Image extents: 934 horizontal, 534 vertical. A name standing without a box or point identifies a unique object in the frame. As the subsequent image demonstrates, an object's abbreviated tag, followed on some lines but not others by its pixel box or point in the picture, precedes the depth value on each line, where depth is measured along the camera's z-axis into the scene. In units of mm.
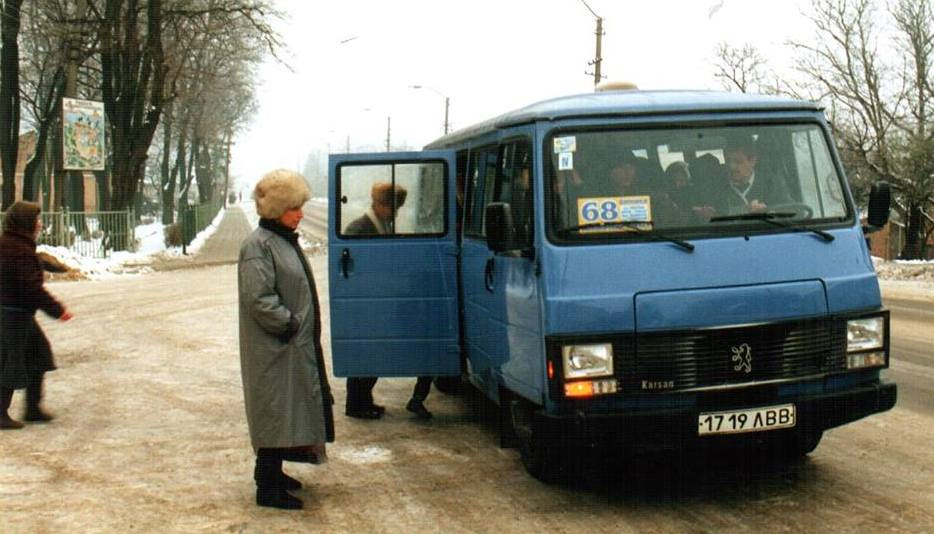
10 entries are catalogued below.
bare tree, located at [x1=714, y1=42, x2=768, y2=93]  57144
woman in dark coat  8242
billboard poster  30125
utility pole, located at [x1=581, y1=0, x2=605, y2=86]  31359
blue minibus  5551
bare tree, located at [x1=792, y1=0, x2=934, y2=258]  49500
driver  6031
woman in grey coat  5805
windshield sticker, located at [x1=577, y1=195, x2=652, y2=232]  5918
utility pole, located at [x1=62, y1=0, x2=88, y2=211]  30812
